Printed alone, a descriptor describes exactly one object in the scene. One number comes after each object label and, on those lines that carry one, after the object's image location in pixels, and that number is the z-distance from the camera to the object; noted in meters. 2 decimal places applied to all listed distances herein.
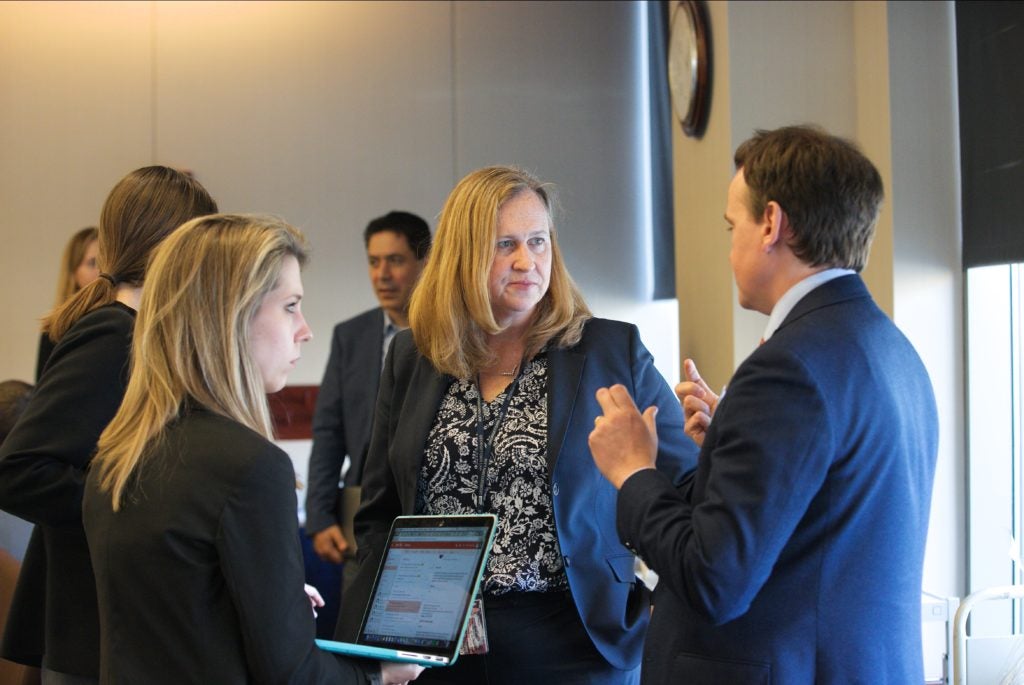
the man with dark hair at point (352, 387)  3.76
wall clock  3.75
